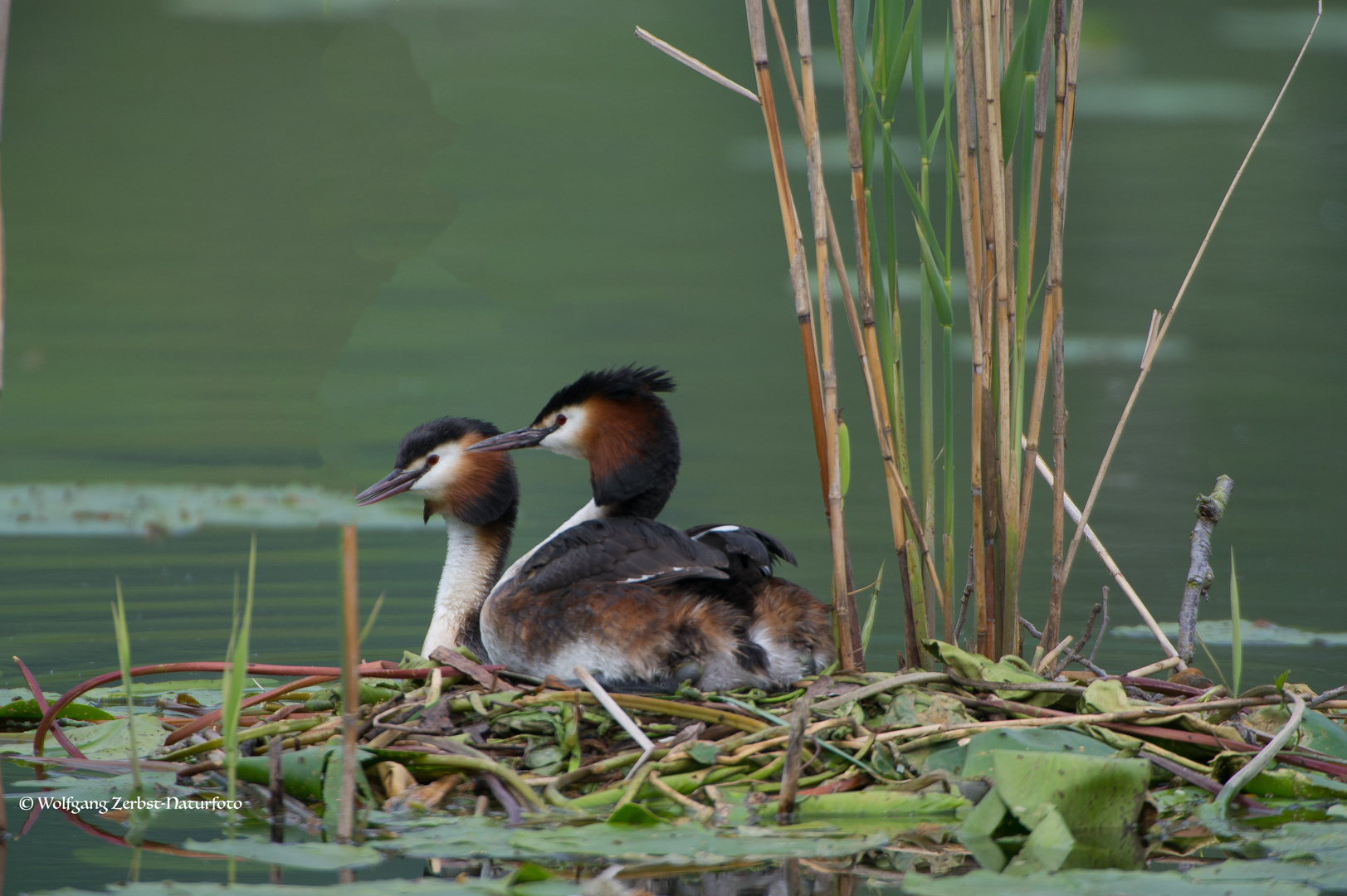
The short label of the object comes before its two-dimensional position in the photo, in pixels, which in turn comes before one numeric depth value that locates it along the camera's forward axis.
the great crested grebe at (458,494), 9.32
